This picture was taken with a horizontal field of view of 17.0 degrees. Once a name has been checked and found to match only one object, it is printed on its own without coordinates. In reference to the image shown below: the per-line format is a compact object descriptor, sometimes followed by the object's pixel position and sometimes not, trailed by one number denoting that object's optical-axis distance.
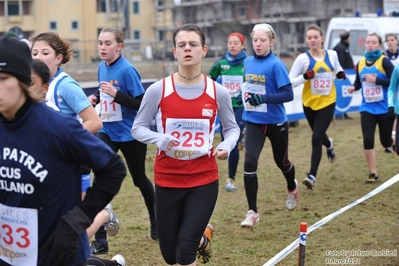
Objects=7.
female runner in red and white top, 8.94
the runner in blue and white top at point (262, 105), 13.43
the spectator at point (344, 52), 31.33
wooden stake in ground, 9.16
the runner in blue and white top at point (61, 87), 9.27
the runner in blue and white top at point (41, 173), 5.70
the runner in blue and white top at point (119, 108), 12.02
